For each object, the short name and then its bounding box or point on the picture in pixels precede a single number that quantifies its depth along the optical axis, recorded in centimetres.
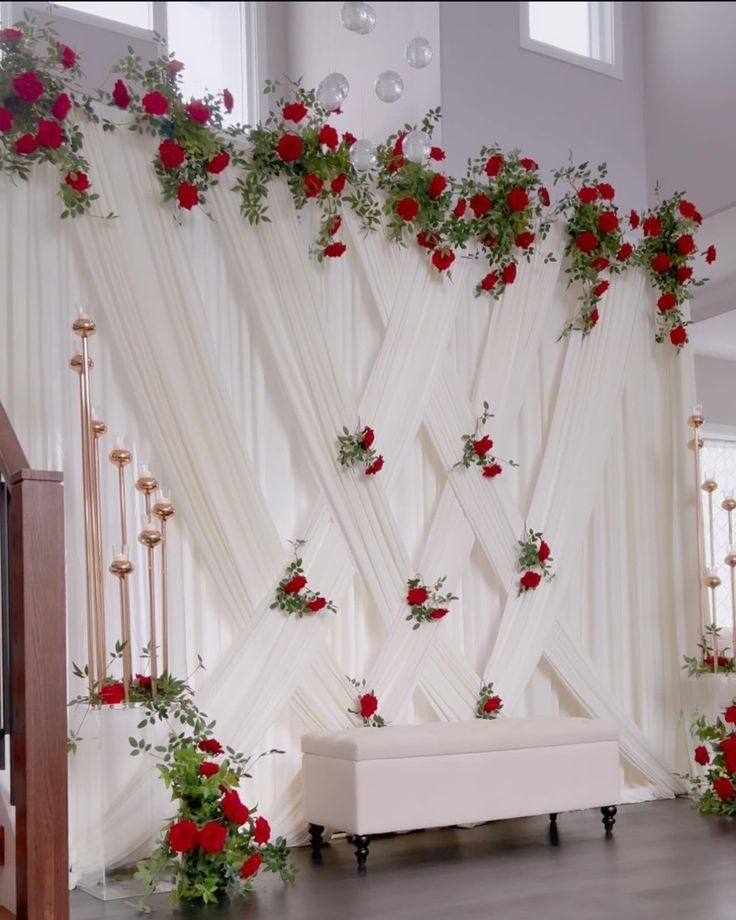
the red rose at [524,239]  545
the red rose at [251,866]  377
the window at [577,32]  661
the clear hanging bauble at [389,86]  463
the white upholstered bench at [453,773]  427
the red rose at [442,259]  525
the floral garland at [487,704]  516
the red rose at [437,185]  521
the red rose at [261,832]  380
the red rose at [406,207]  511
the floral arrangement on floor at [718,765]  507
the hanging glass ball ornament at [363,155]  479
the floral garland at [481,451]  525
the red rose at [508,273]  544
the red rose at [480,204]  534
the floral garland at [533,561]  537
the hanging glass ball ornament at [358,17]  442
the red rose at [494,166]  538
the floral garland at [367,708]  482
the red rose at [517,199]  536
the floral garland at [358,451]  491
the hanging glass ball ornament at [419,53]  463
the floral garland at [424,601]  501
